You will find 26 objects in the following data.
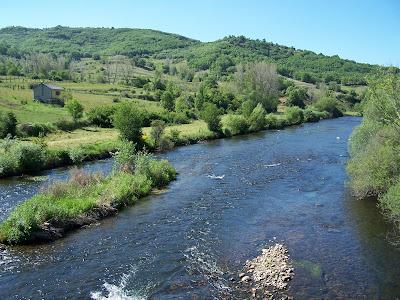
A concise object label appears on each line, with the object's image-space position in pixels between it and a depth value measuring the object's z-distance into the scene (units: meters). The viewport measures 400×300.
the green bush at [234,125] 90.21
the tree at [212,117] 85.69
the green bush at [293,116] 110.19
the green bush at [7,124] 64.25
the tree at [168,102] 112.12
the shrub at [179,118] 99.96
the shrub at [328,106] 135.75
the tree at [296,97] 140.71
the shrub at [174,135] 74.75
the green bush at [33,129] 67.72
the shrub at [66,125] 77.06
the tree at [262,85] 123.38
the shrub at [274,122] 101.77
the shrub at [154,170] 46.25
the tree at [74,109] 82.32
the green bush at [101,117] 86.08
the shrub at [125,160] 46.62
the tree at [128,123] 64.75
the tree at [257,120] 96.43
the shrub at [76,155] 57.50
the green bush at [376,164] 37.56
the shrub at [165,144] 70.19
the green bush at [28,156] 51.19
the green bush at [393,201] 29.58
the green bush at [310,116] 120.01
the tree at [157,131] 70.56
